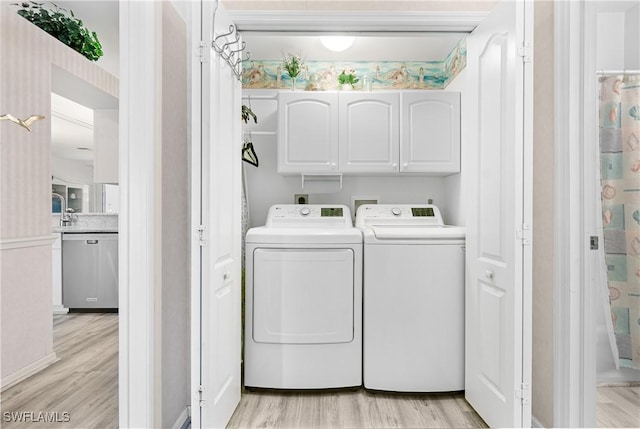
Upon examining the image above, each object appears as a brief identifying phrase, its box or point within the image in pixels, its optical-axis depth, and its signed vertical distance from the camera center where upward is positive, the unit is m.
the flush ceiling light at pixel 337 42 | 2.49 +1.21
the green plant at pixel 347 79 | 2.79 +1.06
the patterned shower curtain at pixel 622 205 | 1.68 +0.04
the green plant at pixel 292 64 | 2.72 +1.17
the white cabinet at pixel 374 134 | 2.60 +0.58
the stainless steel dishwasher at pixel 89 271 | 3.73 -0.62
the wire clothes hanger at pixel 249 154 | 2.67 +0.46
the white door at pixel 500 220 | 1.49 -0.03
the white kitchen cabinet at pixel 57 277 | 3.71 -0.69
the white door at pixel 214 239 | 1.44 -0.12
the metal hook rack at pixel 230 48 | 1.51 +0.79
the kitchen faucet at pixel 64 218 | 3.94 -0.06
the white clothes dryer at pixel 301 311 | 2.09 -0.58
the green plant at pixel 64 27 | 2.40 +1.32
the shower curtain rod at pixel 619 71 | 1.62 +0.65
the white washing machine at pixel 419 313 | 2.07 -0.59
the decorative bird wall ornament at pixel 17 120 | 1.42 +0.39
